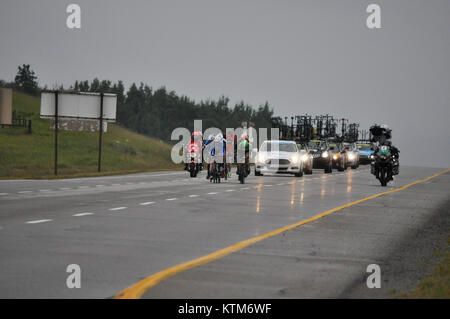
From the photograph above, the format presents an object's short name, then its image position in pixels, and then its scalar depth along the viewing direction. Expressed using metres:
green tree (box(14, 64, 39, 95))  187.75
